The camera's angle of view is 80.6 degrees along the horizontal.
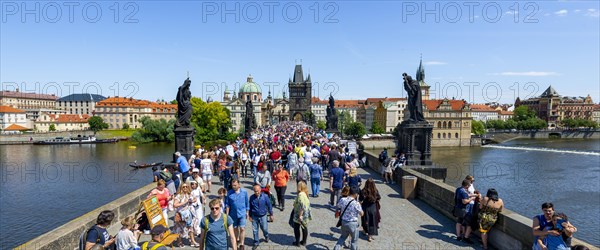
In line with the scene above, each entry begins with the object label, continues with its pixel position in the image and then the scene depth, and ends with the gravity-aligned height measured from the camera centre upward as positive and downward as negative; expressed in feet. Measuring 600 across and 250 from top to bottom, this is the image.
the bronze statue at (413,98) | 44.55 +2.60
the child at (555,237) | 16.11 -5.51
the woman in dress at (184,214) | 22.60 -6.23
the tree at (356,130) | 305.53 -10.09
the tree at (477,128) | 306.76 -8.16
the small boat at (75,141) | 267.18 -17.81
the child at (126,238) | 16.57 -5.66
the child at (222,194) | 22.12 -4.81
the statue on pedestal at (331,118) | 107.65 +0.09
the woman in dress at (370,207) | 23.88 -6.03
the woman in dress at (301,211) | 22.45 -5.90
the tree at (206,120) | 229.45 -1.34
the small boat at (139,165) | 141.26 -19.00
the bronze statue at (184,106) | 45.37 +1.54
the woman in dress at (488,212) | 21.86 -5.85
